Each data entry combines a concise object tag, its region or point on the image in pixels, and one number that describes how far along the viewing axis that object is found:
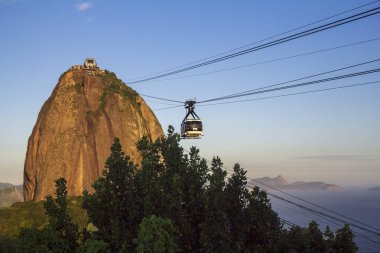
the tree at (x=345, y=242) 18.95
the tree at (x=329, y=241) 18.50
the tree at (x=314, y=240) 18.59
